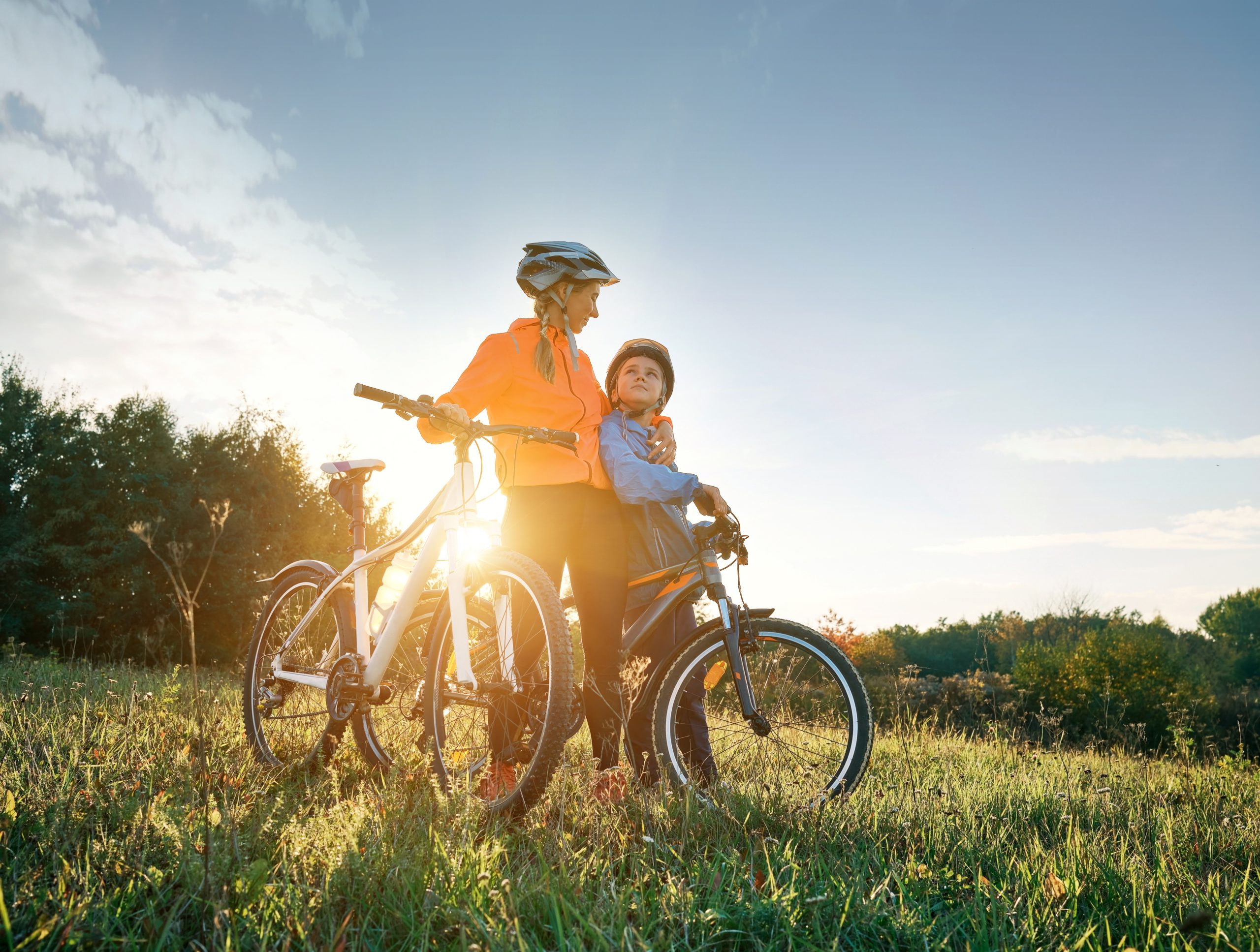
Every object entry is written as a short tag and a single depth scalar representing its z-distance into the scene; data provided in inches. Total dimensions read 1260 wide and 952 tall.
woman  126.9
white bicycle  109.1
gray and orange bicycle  112.2
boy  123.6
